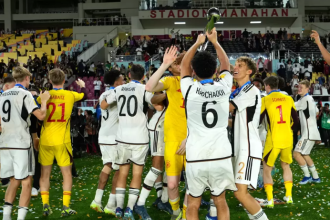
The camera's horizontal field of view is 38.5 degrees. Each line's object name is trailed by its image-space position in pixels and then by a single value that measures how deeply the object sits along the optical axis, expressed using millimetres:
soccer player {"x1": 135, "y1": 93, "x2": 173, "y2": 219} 6660
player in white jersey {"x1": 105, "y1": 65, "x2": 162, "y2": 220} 6672
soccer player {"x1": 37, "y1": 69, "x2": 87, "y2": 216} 6906
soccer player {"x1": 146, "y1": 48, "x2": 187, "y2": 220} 6098
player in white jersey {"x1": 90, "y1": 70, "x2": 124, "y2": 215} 7398
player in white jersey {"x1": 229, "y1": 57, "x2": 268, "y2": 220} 5352
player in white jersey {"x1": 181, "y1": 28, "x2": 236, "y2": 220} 4781
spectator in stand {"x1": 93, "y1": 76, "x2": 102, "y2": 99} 23766
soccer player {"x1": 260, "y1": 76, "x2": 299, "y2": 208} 7707
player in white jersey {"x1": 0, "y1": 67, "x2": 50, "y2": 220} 6465
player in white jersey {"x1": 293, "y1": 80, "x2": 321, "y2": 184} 9758
